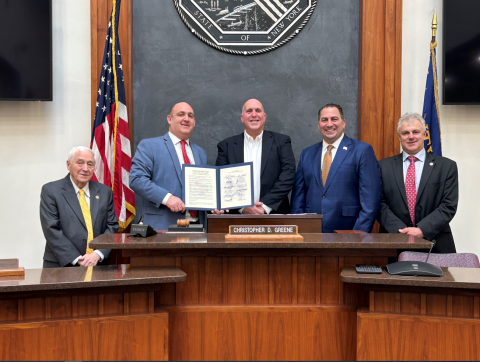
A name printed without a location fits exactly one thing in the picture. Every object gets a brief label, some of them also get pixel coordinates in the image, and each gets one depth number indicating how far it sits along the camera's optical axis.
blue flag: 4.29
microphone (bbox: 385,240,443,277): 2.32
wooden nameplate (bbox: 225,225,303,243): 2.60
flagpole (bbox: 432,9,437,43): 4.25
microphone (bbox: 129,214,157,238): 2.72
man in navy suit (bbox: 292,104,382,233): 3.53
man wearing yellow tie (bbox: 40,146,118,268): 3.24
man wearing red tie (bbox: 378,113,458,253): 3.44
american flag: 4.14
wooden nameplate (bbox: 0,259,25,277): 2.34
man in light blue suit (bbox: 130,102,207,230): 3.52
